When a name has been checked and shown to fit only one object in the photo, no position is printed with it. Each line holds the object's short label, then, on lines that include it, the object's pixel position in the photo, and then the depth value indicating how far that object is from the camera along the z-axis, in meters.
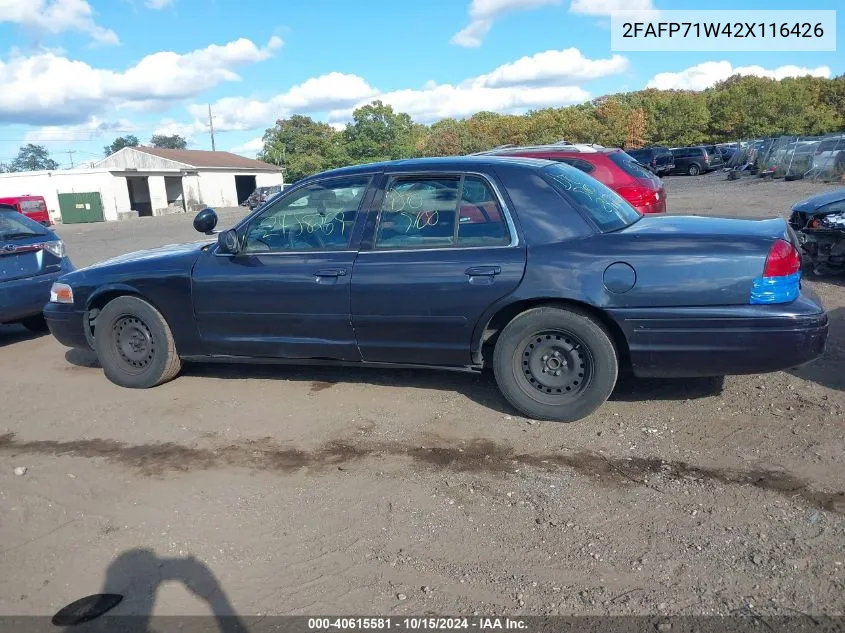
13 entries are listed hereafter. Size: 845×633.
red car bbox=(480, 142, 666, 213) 8.52
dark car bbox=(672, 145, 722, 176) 39.81
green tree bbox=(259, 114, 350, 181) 63.50
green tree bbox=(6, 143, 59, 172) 135.32
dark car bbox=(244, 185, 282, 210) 34.73
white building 44.66
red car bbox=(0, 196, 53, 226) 24.53
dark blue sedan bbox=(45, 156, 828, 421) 4.05
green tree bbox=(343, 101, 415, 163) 50.50
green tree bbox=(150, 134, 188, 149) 129.50
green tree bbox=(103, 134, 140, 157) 124.60
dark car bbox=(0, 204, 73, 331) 7.18
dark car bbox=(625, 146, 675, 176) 40.50
